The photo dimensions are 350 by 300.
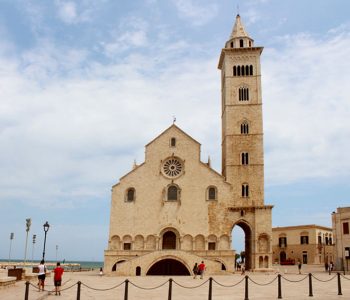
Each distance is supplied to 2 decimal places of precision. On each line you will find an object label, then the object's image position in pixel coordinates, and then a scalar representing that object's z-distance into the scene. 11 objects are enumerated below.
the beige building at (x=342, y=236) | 46.75
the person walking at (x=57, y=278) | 21.50
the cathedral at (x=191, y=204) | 45.50
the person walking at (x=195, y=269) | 36.03
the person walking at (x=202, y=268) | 34.41
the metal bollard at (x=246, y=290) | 18.74
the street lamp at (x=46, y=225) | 31.59
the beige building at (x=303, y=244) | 73.19
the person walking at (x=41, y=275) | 23.30
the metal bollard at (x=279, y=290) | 19.81
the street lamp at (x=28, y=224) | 41.30
